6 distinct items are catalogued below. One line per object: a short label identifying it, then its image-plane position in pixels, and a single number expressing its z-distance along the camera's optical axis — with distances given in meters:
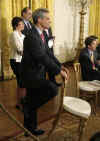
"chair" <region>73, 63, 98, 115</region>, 2.58
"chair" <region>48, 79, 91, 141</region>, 1.87
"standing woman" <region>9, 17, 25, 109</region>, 2.96
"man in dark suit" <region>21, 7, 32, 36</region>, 3.69
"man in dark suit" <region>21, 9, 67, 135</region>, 1.85
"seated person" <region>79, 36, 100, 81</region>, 2.98
